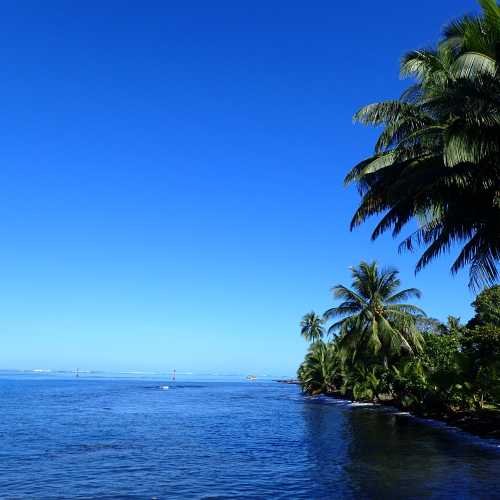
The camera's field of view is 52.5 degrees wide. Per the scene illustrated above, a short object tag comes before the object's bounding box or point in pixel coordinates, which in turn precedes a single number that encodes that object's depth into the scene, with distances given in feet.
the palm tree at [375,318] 162.96
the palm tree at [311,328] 316.81
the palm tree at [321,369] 237.04
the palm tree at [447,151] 53.47
